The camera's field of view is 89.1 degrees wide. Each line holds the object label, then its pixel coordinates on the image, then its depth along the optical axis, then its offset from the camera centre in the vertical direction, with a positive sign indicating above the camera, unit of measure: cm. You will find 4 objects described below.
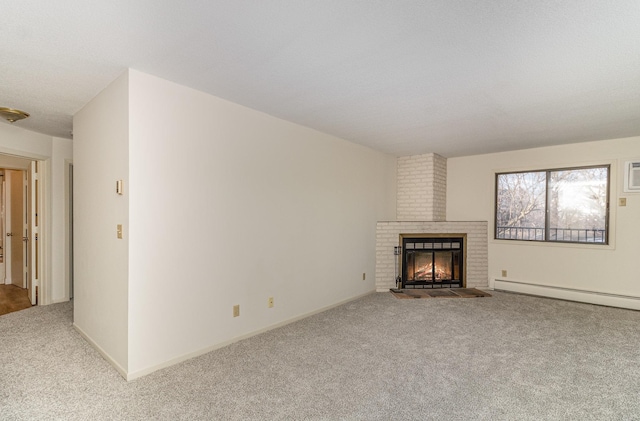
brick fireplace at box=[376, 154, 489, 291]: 548 -34
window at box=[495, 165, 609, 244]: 487 +4
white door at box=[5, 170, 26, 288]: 549 -39
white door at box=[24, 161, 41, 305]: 446 -27
